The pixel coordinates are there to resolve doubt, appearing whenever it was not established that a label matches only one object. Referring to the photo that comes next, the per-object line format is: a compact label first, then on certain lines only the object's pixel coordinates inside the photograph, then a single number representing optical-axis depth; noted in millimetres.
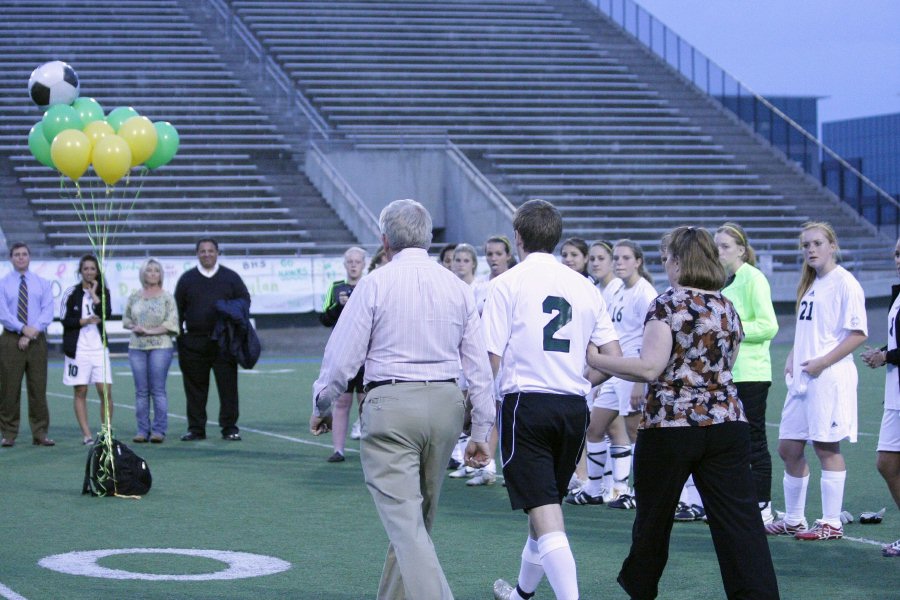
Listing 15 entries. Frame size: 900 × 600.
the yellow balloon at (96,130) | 11445
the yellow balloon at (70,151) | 11242
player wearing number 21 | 7477
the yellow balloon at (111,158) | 11438
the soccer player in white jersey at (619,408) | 8781
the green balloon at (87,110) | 11531
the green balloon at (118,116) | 11820
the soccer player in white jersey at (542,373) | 5578
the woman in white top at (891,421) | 7113
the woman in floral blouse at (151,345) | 13062
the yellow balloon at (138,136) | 11727
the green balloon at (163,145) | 12562
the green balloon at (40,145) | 11625
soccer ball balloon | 11820
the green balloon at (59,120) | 11398
